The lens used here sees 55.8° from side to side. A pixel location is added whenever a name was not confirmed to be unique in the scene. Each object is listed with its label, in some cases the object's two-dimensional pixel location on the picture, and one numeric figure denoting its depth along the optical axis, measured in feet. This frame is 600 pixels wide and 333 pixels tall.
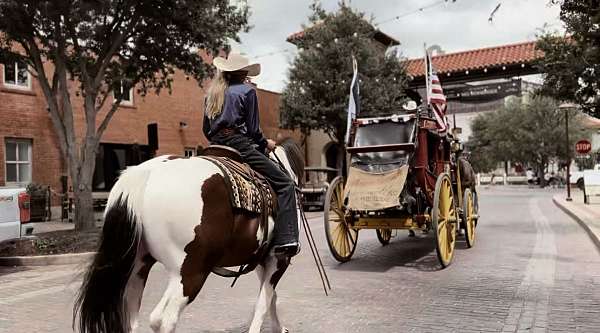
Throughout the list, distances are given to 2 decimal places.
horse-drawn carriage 27.02
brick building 61.52
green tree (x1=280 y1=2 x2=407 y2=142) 78.54
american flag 31.87
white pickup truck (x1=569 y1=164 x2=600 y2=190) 118.84
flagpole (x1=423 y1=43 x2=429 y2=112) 33.96
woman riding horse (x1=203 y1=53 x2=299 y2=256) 14.52
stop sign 71.72
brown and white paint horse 12.14
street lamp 66.12
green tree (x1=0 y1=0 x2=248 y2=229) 36.65
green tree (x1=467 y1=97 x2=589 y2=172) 137.59
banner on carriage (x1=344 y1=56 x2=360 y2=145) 32.53
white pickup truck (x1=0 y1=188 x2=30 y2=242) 27.84
